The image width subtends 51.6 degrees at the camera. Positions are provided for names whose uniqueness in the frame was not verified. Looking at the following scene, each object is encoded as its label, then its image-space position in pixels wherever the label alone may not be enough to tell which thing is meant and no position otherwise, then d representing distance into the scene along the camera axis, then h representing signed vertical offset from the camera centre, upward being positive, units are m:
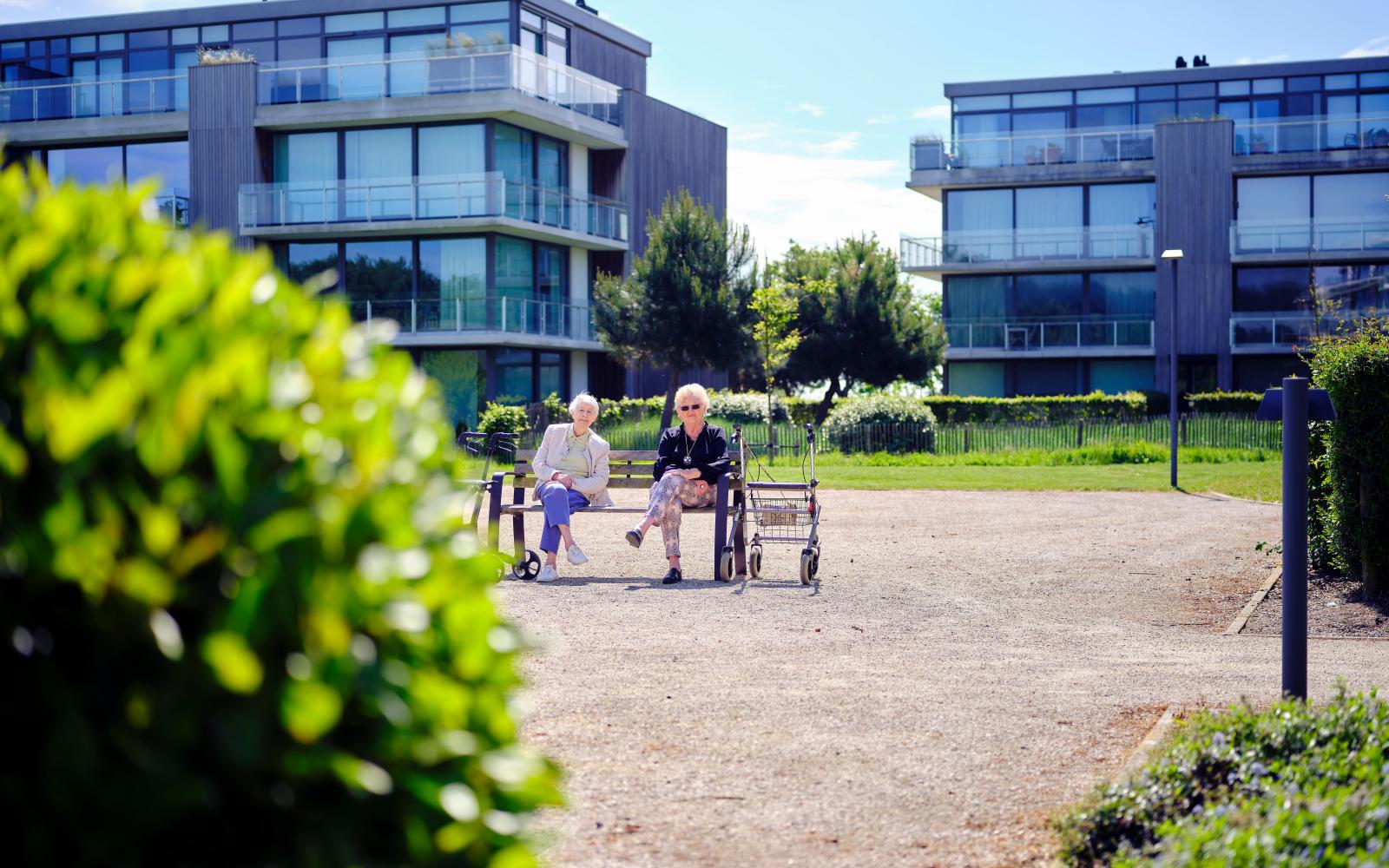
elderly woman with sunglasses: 11.23 -0.46
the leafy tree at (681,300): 37.59 +2.92
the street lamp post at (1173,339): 24.33 +1.26
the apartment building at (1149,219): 44.78 +6.21
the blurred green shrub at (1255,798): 3.44 -1.04
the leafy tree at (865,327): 49.47 +2.92
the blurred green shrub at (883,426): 32.00 -0.34
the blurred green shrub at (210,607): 1.70 -0.24
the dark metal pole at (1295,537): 5.41 -0.48
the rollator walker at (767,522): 11.08 -0.90
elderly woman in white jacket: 11.37 -0.48
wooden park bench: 11.20 -0.70
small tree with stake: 38.75 +2.48
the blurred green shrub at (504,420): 34.16 -0.21
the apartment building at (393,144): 36.50 +7.17
